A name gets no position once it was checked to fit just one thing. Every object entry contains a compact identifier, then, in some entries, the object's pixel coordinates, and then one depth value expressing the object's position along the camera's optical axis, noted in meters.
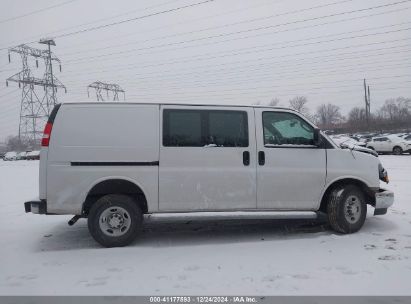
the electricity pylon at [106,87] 46.41
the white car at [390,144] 27.23
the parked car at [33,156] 50.24
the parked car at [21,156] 51.64
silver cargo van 5.69
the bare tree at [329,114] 96.00
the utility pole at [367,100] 62.73
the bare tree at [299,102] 65.92
